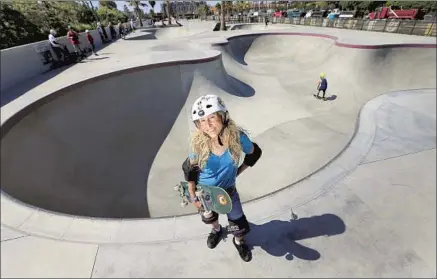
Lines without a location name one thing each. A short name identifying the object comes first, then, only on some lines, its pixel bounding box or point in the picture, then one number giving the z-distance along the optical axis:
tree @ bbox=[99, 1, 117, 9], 76.82
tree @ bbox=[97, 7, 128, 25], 40.56
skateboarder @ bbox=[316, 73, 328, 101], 11.21
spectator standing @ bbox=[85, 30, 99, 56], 15.00
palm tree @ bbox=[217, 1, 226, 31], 34.91
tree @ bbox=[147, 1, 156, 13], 88.86
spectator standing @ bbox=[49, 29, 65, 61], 10.93
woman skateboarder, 2.29
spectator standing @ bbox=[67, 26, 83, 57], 12.35
